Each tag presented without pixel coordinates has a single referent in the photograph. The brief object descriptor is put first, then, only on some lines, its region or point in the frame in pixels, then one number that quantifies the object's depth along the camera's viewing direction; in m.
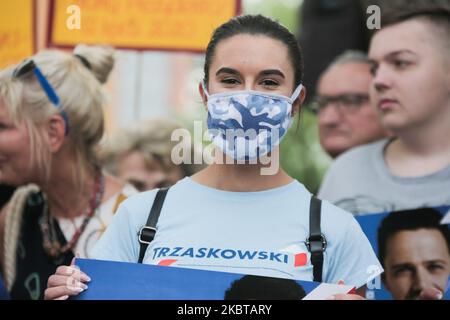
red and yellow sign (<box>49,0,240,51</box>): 4.64
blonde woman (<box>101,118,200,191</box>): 5.19
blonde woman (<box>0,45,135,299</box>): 4.15
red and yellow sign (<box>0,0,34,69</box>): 4.61
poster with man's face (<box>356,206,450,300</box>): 4.00
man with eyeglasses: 4.96
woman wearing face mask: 2.87
